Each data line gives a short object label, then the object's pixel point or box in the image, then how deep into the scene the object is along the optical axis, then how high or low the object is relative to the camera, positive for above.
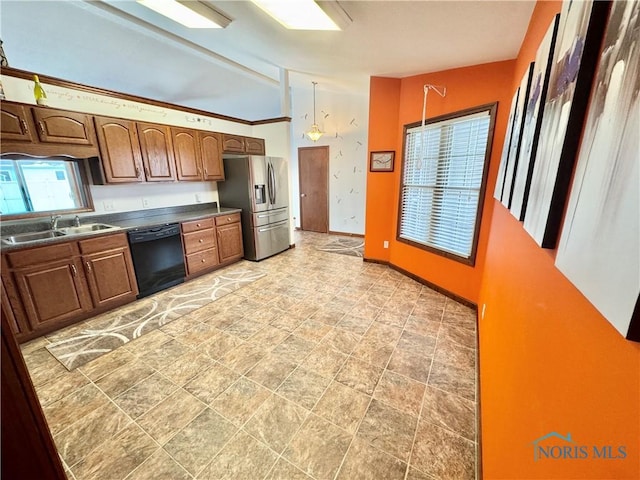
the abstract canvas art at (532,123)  0.95 +0.24
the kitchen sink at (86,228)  2.64 -0.49
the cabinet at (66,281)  2.17 -0.94
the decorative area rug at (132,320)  2.17 -1.42
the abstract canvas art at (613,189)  0.36 -0.02
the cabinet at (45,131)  2.13 +0.49
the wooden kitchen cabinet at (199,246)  3.45 -0.91
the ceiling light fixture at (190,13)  2.12 +1.54
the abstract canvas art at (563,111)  0.57 +0.18
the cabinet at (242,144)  4.08 +0.65
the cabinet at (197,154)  3.44 +0.41
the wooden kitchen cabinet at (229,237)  3.91 -0.90
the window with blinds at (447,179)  2.58 +0.00
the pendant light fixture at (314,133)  4.96 +0.96
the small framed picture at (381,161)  3.65 +0.28
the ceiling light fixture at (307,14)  1.88 +1.36
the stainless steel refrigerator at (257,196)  4.04 -0.24
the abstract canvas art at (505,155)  1.71 +0.17
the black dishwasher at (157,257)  2.94 -0.92
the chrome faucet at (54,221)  2.64 -0.39
